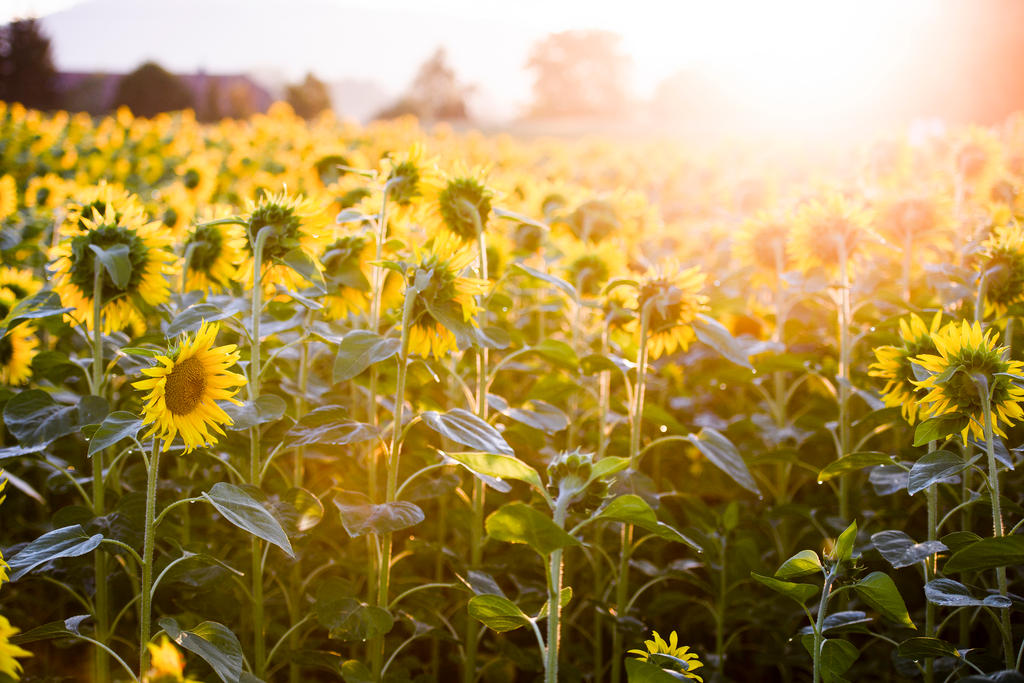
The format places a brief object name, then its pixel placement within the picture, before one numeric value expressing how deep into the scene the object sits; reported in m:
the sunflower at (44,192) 4.07
